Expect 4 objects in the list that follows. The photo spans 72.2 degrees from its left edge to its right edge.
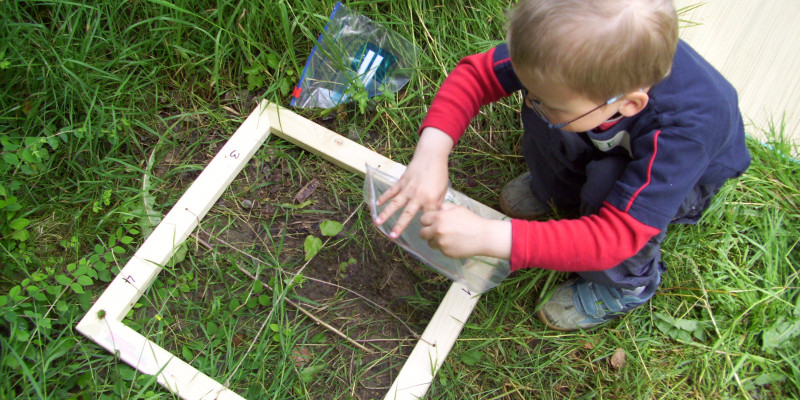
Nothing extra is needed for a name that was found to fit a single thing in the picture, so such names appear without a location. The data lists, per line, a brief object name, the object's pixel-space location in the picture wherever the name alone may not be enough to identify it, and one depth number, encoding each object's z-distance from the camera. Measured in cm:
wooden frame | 148
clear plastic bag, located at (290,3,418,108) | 187
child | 97
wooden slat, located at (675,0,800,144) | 192
